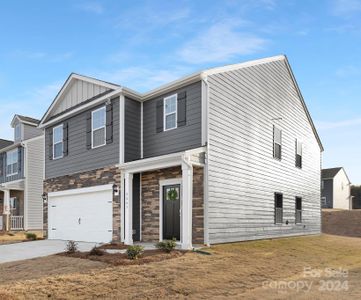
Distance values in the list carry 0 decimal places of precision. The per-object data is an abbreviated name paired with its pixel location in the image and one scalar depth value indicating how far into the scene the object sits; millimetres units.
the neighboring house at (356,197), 57588
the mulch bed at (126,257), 10016
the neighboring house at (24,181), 28125
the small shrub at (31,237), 19172
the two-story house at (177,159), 13539
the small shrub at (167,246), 11352
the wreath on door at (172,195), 14166
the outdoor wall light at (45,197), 20023
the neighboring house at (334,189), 47844
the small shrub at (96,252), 11617
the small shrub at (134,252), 10484
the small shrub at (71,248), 12474
